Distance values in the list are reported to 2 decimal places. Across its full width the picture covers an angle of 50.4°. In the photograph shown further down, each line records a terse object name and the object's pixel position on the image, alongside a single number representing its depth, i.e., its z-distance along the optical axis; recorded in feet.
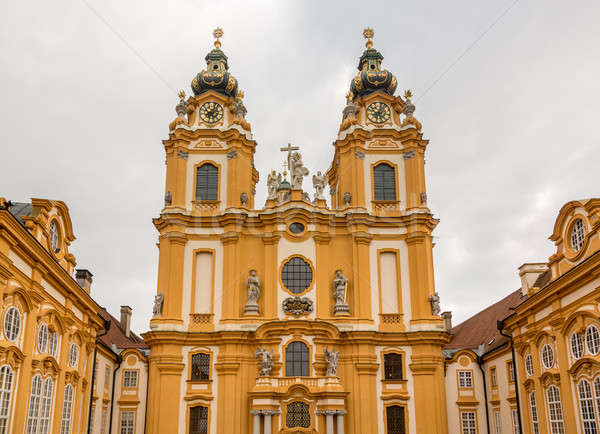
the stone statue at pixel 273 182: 114.01
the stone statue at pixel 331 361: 97.25
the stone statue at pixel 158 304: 103.81
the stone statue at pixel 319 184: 113.50
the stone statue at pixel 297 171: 113.09
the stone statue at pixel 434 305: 104.99
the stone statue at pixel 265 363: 96.37
